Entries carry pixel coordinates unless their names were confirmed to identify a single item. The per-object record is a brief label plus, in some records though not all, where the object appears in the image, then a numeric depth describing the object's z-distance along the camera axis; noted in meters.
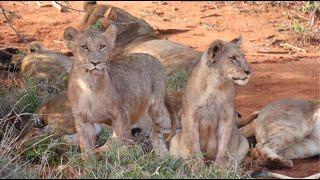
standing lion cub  11.94
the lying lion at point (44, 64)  18.36
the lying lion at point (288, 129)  14.24
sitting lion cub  11.94
